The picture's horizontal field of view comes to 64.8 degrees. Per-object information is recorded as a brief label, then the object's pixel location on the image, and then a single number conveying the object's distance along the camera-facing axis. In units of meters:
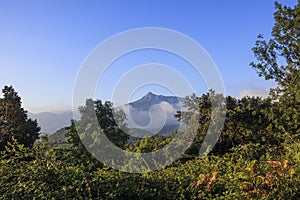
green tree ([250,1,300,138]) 10.81
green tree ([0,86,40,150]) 16.02
